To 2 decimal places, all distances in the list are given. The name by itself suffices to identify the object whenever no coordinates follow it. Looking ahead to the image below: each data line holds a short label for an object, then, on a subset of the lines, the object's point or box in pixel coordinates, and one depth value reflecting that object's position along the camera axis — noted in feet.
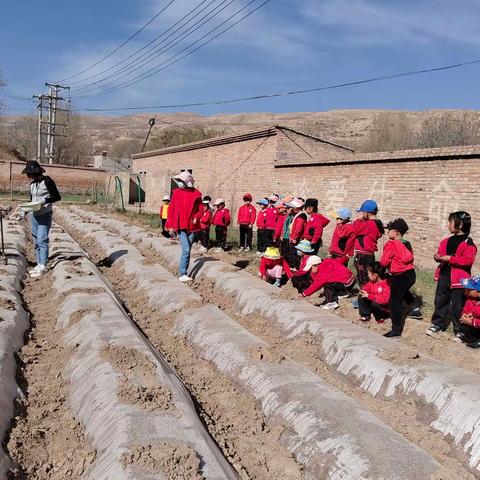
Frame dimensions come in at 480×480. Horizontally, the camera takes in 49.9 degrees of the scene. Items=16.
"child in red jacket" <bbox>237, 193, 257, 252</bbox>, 38.60
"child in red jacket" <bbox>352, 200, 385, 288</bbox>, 22.50
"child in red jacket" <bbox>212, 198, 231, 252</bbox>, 38.17
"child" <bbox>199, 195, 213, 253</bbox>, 37.24
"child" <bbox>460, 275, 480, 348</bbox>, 17.13
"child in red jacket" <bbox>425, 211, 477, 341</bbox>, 18.35
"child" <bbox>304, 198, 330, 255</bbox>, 26.91
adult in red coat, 25.88
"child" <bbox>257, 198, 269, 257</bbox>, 36.60
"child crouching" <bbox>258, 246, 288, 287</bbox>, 25.84
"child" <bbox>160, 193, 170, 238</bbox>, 44.57
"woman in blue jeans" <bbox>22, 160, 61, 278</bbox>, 25.57
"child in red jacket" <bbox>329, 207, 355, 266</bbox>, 23.05
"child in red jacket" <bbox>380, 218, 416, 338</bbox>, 18.53
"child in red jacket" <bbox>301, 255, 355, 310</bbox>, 21.53
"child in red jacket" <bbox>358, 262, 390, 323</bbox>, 19.79
